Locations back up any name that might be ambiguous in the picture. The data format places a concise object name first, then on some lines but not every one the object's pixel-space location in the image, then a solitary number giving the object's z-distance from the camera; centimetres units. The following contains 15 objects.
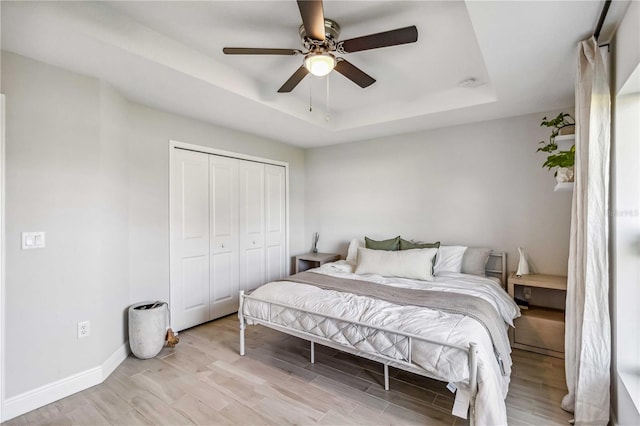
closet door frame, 325
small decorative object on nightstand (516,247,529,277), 309
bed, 168
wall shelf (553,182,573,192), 225
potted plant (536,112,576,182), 225
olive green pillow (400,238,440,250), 347
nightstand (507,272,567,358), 275
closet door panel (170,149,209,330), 330
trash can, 271
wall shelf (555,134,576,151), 242
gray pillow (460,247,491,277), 328
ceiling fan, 159
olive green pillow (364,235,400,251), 371
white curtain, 175
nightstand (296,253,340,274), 444
